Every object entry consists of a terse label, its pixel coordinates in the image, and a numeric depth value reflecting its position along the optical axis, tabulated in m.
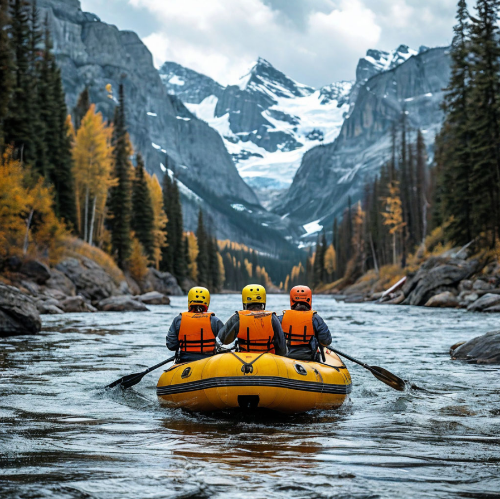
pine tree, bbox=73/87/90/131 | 67.11
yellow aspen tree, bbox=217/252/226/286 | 115.00
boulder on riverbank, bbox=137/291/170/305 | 43.88
